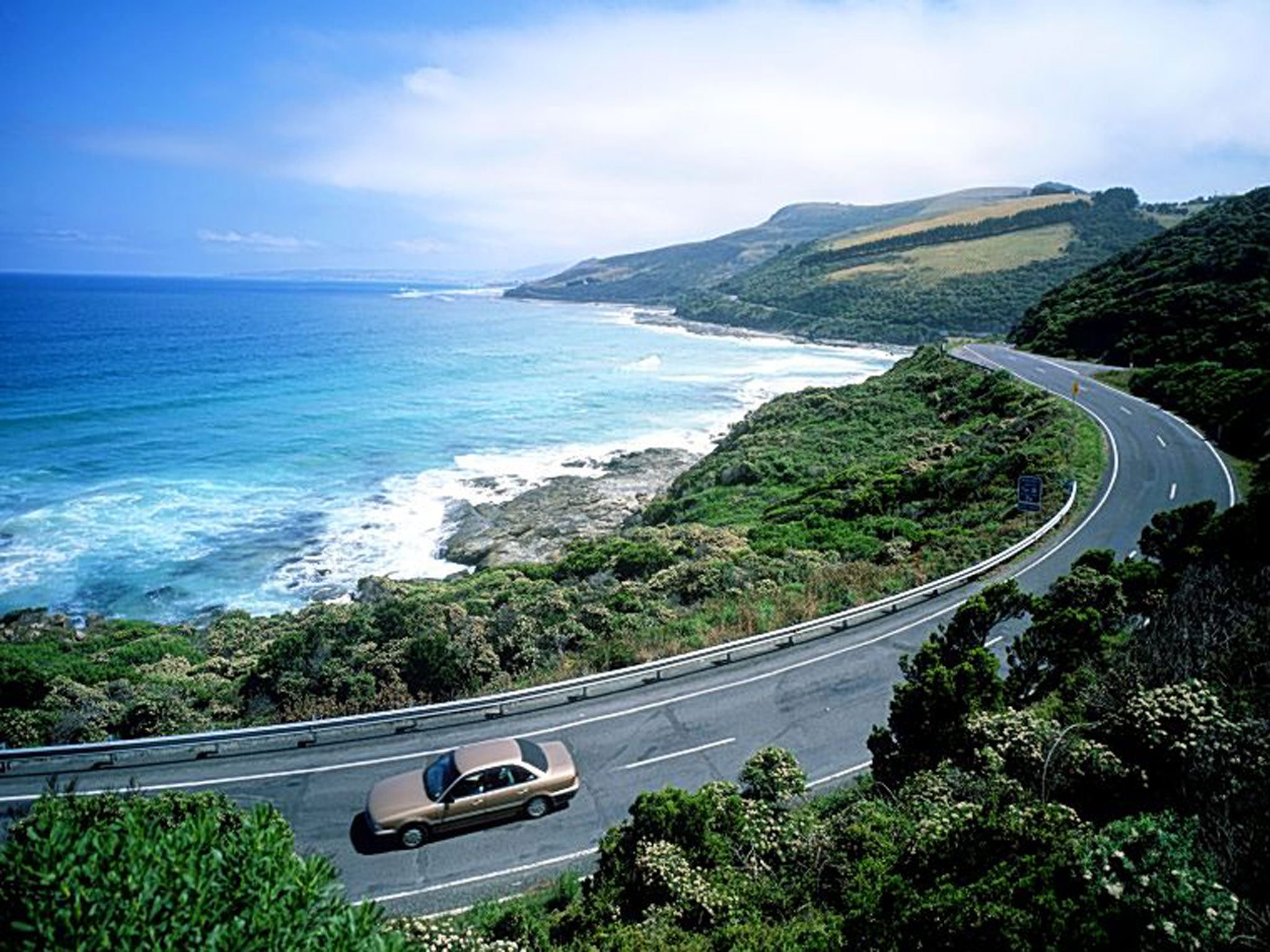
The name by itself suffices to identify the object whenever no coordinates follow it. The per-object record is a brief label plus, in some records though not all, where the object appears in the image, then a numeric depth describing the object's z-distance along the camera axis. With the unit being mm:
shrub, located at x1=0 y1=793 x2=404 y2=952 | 4250
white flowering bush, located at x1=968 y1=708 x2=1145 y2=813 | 8172
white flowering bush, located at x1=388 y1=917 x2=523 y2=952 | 6945
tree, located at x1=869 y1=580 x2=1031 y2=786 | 10375
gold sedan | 10844
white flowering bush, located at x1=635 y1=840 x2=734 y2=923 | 7875
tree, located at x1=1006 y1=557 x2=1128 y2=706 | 12398
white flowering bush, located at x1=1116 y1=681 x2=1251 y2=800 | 7125
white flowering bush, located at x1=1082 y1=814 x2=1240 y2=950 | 4875
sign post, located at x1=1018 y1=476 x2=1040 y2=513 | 22172
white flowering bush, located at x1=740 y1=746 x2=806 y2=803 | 10438
